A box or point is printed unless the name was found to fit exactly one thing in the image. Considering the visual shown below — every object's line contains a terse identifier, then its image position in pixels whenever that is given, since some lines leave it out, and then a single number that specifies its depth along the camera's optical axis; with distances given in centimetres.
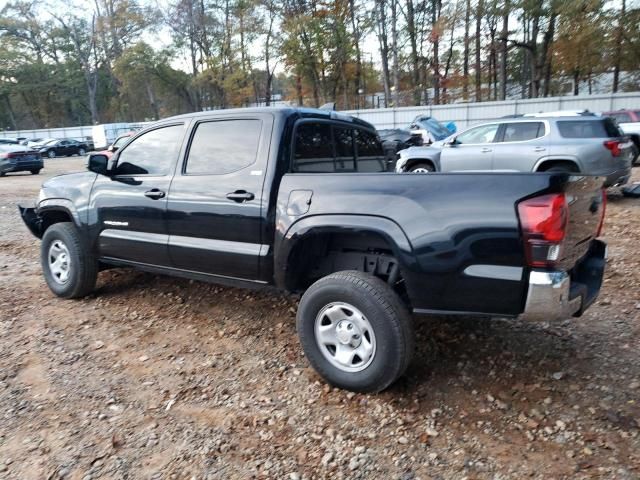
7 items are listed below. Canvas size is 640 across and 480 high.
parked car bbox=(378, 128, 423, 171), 1572
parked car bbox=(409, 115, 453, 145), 1812
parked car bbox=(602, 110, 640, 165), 1467
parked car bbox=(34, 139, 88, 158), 3388
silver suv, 847
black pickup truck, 266
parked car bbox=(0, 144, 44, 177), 1914
